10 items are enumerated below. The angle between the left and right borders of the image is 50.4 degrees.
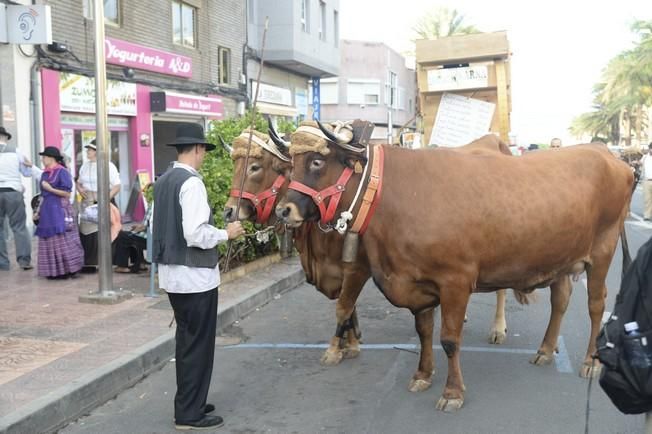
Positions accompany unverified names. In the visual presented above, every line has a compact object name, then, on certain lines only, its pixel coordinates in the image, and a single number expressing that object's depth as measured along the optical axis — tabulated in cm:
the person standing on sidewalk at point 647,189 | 1732
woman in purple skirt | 915
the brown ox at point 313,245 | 585
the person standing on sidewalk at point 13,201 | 977
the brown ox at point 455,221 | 482
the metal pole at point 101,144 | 775
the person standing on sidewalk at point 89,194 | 971
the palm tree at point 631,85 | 4641
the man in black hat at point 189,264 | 450
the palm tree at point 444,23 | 5362
